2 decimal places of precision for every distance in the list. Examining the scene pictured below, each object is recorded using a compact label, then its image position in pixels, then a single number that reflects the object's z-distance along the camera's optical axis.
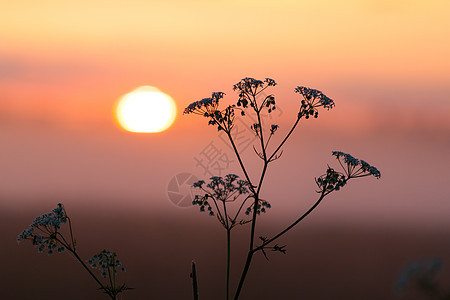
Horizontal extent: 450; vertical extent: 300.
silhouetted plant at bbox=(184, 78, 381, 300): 11.07
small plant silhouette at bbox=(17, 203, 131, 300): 10.67
